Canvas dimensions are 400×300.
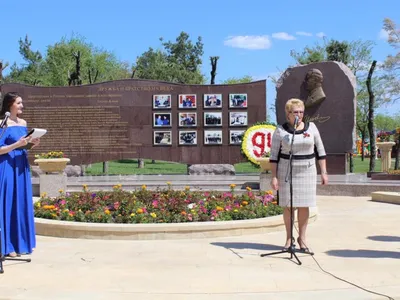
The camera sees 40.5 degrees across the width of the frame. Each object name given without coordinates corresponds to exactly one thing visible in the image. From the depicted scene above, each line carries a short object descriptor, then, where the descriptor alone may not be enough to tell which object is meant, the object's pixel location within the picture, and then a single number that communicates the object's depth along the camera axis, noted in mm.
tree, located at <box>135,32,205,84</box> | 47500
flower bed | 8133
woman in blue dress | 6203
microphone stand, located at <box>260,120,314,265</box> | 6195
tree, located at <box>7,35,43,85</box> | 46738
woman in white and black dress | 6293
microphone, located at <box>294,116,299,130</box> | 6238
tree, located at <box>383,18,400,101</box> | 33816
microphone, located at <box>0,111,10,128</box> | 5912
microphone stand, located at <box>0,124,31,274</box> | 5848
